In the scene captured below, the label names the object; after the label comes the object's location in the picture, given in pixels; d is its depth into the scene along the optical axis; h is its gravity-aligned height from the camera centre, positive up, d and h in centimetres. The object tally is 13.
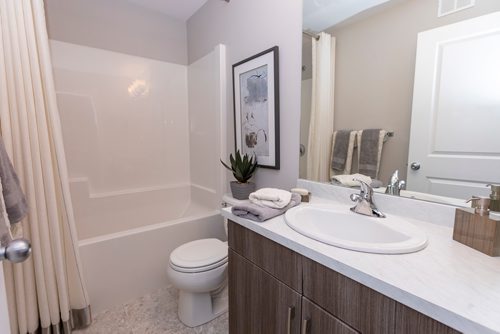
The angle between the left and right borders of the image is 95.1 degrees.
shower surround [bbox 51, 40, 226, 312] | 159 -15
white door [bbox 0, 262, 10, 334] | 52 -39
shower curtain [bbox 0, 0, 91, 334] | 107 -13
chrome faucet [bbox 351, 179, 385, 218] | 96 -28
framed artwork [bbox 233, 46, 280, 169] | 148 +23
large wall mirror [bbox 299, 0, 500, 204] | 79 +22
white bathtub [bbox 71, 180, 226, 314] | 148 -73
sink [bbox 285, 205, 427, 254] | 67 -33
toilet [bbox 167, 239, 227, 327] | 130 -78
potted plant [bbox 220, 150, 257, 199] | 160 -26
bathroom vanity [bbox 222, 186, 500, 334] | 47 -37
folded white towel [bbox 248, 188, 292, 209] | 101 -27
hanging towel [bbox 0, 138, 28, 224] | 86 -19
